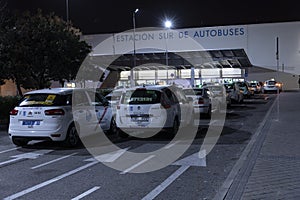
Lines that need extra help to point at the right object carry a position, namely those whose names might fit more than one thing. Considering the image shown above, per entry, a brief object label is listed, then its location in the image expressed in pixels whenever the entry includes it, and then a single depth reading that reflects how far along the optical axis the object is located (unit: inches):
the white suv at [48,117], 402.9
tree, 841.5
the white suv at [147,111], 458.6
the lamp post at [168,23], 1676.9
